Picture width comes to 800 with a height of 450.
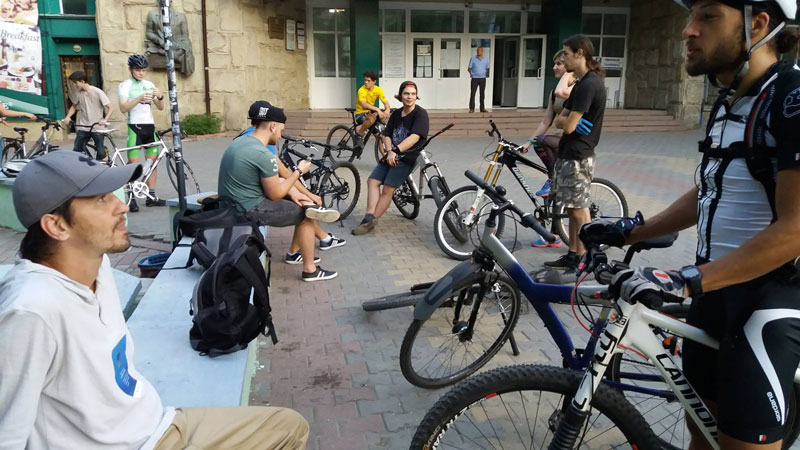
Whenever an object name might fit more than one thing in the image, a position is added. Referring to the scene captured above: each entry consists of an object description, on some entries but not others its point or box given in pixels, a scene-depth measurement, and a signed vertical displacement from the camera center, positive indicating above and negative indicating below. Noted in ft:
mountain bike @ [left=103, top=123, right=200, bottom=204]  25.68 -2.80
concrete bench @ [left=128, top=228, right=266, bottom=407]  8.65 -4.08
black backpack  9.82 -3.39
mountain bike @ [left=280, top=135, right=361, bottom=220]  24.14 -3.04
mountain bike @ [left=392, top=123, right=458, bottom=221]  21.68 -3.26
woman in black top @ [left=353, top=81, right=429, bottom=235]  22.11 -1.67
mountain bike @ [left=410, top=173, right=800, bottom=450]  6.29 -3.21
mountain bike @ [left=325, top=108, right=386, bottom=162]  31.85 -2.01
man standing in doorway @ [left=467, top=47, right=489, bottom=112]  62.03 +3.86
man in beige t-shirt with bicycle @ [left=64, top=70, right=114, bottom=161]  28.89 -0.22
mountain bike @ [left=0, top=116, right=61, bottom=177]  34.56 -2.56
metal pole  16.34 -0.02
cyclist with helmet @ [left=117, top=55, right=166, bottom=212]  26.81 -0.09
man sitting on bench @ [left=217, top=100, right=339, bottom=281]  16.37 -2.25
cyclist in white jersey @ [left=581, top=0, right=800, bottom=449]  5.53 -1.09
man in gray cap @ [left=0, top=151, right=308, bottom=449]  4.85 -1.99
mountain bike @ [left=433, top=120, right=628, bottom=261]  19.52 -3.33
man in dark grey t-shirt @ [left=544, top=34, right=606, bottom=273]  16.46 -0.82
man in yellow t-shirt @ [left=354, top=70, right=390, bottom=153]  39.85 +0.60
